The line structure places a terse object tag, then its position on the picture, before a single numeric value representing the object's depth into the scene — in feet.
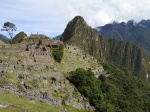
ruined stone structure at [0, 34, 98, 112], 122.90
